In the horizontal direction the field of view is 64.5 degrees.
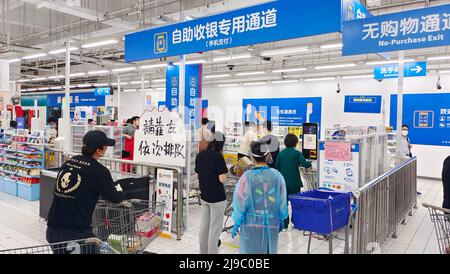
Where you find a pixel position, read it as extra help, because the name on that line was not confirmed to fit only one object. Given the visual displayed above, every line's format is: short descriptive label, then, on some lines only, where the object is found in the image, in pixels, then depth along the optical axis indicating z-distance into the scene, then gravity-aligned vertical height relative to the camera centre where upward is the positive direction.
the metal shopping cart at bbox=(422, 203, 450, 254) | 3.18 -0.88
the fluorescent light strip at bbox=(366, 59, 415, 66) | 10.76 +2.14
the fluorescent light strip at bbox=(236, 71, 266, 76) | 14.81 +2.20
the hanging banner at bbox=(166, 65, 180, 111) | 9.72 +1.07
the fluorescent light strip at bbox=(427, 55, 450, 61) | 9.84 +2.04
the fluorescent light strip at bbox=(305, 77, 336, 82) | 16.07 +2.20
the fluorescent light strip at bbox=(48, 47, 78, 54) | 9.07 +1.86
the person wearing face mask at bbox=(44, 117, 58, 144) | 8.55 -0.34
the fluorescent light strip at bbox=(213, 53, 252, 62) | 9.85 +1.99
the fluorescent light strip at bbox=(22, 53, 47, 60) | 9.84 +1.87
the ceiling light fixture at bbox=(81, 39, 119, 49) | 8.08 +1.87
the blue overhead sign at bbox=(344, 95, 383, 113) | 11.82 +0.79
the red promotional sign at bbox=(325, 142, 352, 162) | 5.58 -0.40
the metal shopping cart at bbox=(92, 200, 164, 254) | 3.33 -1.00
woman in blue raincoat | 3.08 -0.68
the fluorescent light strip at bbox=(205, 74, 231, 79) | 16.72 +2.34
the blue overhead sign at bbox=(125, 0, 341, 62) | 4.20 +1.33
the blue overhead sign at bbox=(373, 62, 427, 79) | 9.38 +1.53
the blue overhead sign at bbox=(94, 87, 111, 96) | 18.45 +1.67
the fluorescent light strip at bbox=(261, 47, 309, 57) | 8.59 +1.91
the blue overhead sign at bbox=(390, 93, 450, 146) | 12.87 +0.36
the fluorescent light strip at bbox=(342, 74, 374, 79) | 15.01 +2.16
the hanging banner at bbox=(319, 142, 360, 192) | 5.48 -0.66
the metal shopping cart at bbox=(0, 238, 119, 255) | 2.43 -0.88
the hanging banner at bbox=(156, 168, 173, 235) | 5.55 -1.07
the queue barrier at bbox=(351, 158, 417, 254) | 4.05 -1.13
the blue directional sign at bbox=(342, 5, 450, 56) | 3.95 +1.13
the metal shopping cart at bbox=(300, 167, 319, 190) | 7.37 -1.05
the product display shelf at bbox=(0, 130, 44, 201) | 8.09 -1.00
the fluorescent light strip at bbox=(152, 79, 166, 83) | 20.14 +2.51
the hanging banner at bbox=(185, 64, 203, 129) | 9.43 +0.91
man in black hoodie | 2.68 -0.55
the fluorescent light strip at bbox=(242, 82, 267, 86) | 18.76 +2.23
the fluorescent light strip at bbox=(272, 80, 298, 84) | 17.71 +2.22
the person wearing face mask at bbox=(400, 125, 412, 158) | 9.50 -0.43
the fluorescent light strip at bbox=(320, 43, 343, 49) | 8.24 +1.90
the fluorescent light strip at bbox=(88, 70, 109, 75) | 14.58 +2.15
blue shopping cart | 3.49 -0.88
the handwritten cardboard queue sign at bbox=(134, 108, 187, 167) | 5.58 -0.25
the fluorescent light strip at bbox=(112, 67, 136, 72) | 13.88 +2.19
